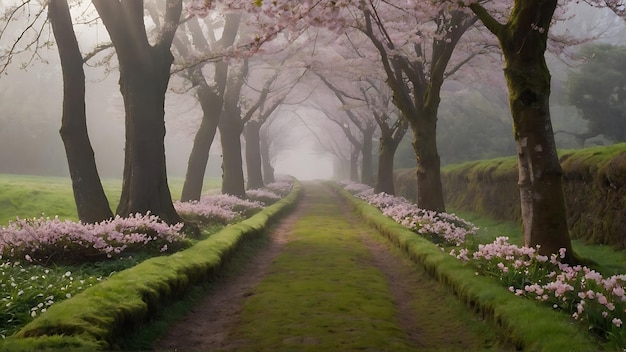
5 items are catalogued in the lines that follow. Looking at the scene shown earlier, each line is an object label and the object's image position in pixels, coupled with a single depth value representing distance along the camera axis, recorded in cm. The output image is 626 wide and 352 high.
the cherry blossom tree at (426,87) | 1592
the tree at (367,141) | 3550
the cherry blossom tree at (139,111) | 1345
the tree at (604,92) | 2811
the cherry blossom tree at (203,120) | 2064
